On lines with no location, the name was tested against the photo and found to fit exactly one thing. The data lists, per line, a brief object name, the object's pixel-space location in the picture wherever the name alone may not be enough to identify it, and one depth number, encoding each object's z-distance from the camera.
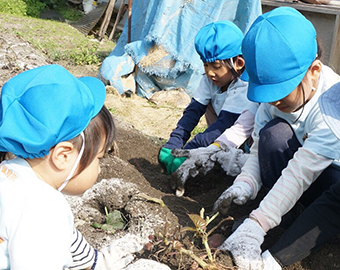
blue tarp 5.14
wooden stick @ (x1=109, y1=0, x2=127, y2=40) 8.44
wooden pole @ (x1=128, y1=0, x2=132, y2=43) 6.01
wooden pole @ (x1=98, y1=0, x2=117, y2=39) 8.42
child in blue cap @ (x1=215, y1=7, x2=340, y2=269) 1.77
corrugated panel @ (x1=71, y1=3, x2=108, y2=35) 8.77
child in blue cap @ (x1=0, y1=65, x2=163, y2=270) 1.26
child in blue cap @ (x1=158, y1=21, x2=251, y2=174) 2.76
